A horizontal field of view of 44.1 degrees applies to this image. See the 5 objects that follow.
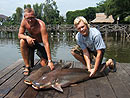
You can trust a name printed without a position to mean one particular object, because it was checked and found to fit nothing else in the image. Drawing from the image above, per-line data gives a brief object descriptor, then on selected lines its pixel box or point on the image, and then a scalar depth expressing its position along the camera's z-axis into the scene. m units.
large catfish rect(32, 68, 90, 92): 3.03
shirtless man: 3.77
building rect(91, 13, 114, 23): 37.65
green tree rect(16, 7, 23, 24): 71.25
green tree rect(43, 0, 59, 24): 65.00
